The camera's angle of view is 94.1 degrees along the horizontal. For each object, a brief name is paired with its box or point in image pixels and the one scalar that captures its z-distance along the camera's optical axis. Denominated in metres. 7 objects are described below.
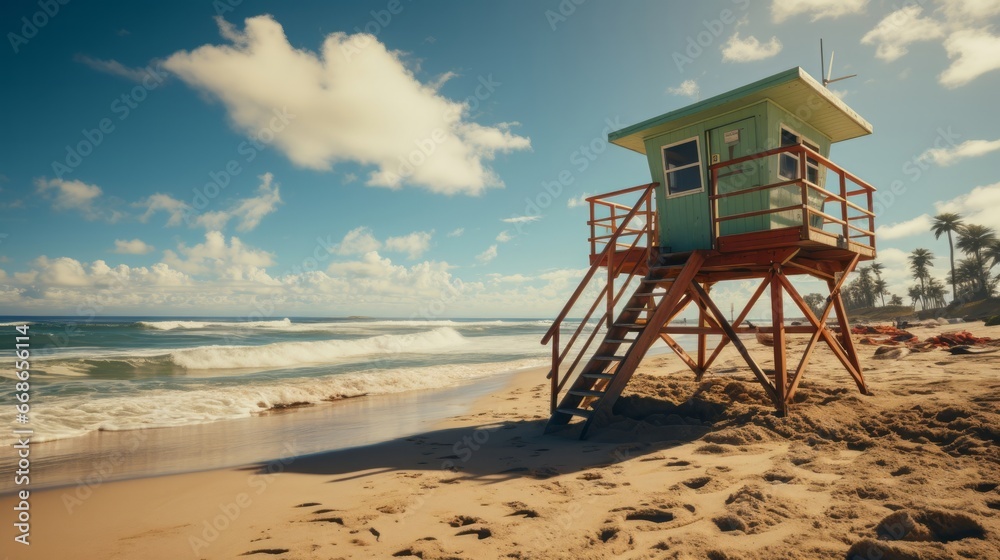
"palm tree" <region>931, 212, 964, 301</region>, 65.50
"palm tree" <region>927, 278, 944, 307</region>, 83.31
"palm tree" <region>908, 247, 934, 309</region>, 80.56
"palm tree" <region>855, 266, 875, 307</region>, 94.06
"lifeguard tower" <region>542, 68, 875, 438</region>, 7.68
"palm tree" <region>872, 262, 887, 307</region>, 92.84
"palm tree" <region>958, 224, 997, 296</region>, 63.16
